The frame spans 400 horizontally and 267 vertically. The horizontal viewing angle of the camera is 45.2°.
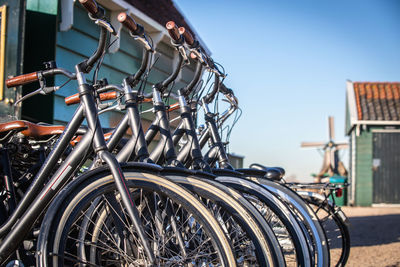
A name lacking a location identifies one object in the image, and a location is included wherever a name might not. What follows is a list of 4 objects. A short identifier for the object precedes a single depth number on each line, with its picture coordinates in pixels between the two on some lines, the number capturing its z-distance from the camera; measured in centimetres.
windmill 2120
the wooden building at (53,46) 469
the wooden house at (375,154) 1678
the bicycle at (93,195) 198
